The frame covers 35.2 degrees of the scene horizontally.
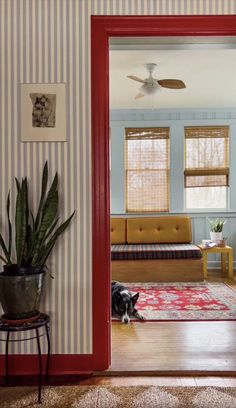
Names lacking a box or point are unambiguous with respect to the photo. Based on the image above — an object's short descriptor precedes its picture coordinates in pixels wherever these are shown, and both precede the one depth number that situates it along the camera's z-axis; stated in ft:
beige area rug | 6.93
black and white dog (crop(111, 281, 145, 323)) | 12.54
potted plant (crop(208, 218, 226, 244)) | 19.29
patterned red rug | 12.73
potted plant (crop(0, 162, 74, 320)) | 7.13
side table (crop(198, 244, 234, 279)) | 18.45
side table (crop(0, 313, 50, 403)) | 6.99
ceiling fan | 14.15
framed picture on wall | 8.46
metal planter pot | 7.07
